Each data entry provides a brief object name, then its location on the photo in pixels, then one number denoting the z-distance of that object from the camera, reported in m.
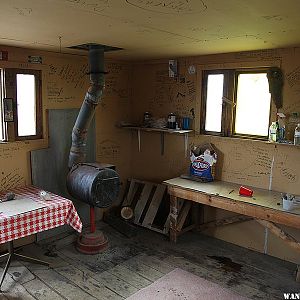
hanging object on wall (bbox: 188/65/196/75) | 4.18
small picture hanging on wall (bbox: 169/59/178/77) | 4.32
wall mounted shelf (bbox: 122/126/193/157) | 4.19
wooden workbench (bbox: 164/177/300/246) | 3.16
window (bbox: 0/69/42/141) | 3.61
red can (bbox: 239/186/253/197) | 3.49
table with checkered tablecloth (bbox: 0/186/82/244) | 2.81
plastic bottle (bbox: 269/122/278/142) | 3.49
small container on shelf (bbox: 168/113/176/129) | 4.35
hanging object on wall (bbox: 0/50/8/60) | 3.48
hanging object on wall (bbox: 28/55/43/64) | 3.72
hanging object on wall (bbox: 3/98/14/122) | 3.60
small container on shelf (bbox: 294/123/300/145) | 3.31
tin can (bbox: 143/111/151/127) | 4.66
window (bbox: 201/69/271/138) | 3.73
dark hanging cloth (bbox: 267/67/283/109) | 3.50
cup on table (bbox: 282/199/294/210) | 3.12
